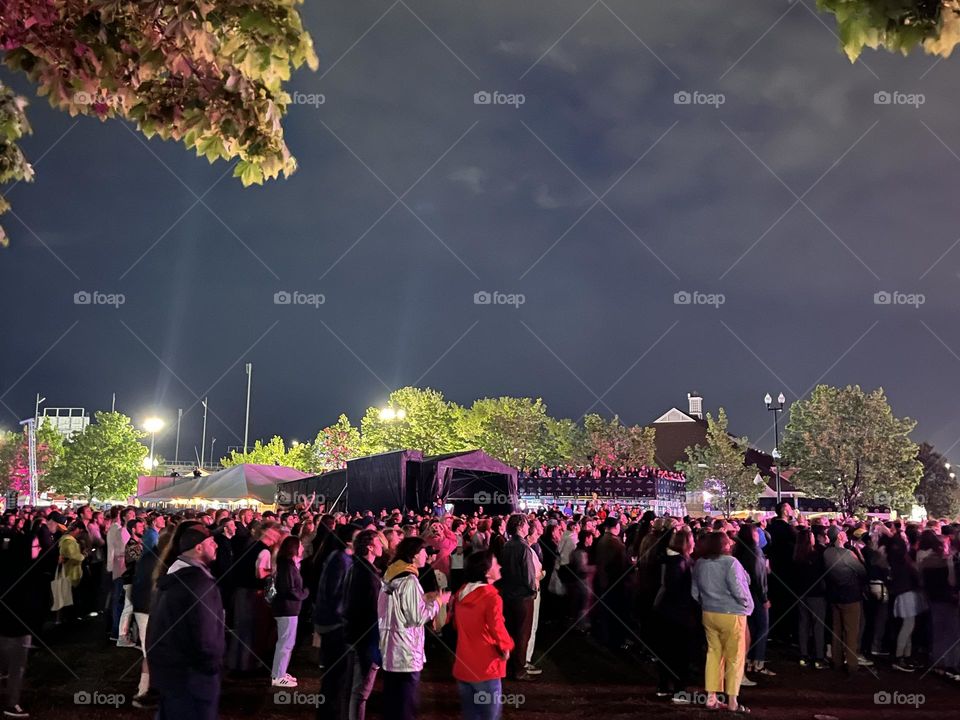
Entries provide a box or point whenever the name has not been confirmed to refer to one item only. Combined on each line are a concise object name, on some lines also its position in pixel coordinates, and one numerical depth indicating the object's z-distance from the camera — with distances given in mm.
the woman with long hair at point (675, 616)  9102
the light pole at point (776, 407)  44219
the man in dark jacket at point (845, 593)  10586
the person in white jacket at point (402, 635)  6113
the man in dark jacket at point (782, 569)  12039
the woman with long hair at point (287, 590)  8977
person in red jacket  5914
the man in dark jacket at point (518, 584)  9852
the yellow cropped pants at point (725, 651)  8391
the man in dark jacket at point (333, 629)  6949
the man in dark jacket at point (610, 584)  12594
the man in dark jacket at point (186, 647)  5121
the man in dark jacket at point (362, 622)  6660
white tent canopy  30500
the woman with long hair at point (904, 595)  11189
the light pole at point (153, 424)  44281
